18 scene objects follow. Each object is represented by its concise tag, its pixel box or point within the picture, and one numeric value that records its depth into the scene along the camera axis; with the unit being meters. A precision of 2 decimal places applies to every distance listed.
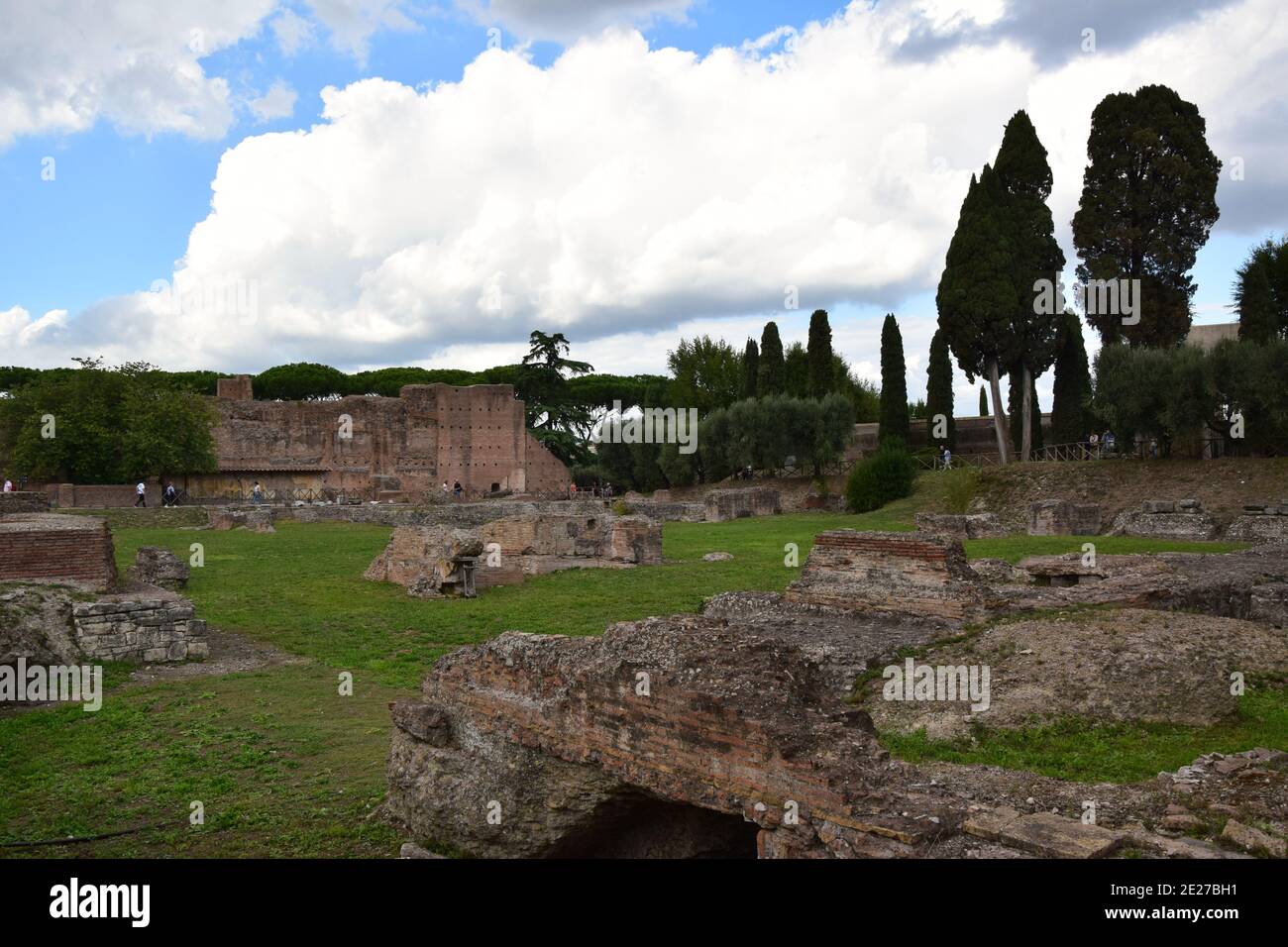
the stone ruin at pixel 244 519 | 31.97
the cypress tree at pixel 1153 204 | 35.06
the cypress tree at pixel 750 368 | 54.16
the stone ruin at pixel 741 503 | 38.09
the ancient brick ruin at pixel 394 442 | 54.75
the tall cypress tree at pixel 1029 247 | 37.31
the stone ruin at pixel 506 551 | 17.77
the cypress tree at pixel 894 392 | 45.06
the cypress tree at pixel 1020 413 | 40.53
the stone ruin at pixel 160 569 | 17.48
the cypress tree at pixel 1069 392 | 39.34
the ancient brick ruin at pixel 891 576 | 11.75
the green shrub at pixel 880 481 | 35.31
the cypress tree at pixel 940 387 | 48.51
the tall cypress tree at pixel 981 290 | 36.62
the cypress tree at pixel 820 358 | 48.09
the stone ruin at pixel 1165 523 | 24.45
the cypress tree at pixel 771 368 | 51.00
